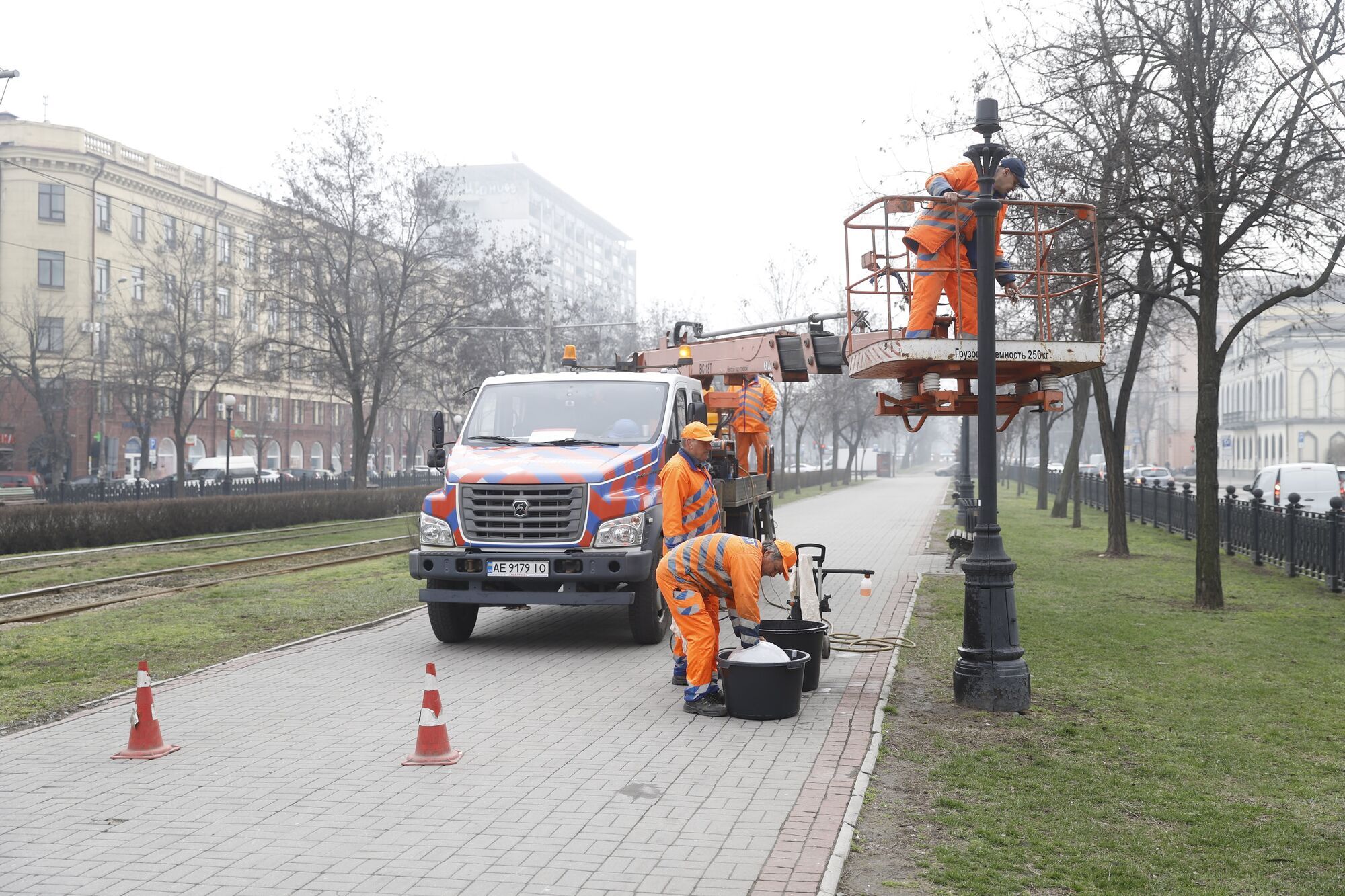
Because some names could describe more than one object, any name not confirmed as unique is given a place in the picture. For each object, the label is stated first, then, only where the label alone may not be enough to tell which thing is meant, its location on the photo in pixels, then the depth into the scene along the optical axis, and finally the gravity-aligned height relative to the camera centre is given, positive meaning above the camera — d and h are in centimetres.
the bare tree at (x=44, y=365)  4297 +313
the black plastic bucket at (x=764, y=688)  765 -150
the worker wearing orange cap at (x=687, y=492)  875 -30
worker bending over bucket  761 -89
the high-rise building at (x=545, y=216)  12812 +2568
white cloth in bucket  768 -129
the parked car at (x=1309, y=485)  2573 -63
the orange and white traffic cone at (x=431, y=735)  664 -157
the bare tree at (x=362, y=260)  3428 +551
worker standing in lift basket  853 +144
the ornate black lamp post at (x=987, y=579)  792 -84
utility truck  1016 -36
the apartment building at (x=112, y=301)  4259 +586
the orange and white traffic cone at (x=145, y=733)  682 -162
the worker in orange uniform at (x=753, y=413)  1316 +42
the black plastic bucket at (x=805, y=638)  834 -129
